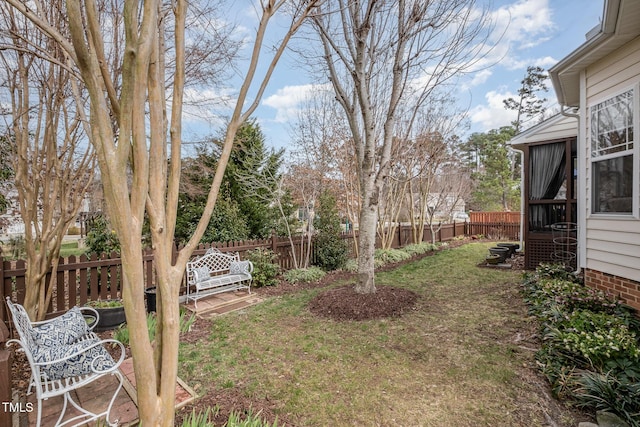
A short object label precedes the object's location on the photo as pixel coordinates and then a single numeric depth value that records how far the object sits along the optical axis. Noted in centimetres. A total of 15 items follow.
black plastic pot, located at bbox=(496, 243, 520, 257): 913
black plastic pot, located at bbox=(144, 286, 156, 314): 453
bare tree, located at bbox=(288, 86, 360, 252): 873
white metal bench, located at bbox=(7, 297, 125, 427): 201
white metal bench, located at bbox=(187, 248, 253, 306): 513
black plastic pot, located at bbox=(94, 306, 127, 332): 398
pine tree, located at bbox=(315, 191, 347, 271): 771
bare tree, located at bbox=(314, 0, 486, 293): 473
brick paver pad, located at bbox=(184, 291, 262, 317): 480
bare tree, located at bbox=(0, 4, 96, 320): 338
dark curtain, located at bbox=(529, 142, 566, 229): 694
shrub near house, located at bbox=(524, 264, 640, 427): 232
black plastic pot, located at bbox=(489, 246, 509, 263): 812
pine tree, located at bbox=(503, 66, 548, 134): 2166
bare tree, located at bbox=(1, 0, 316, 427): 135
